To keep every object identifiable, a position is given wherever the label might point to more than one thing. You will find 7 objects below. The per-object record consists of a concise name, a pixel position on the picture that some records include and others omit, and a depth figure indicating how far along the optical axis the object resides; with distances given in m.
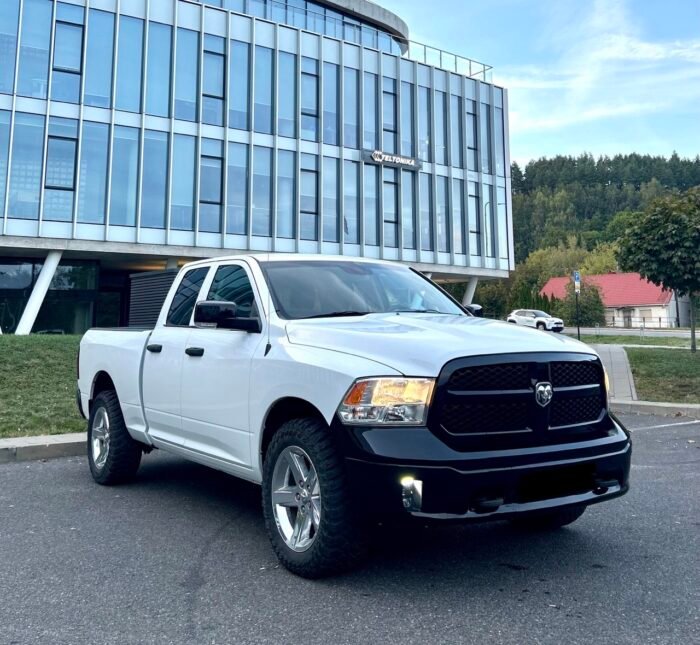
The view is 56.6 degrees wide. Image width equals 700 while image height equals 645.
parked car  40.97
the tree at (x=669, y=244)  15.73
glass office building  22.42
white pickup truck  3.12
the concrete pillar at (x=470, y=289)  32.91
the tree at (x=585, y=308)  53.28
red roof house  69.60
